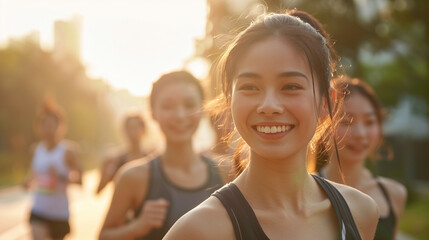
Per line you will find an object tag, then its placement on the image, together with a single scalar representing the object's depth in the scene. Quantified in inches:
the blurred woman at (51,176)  309.4
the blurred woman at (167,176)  154.8
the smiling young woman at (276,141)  81.9
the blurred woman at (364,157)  157.2
